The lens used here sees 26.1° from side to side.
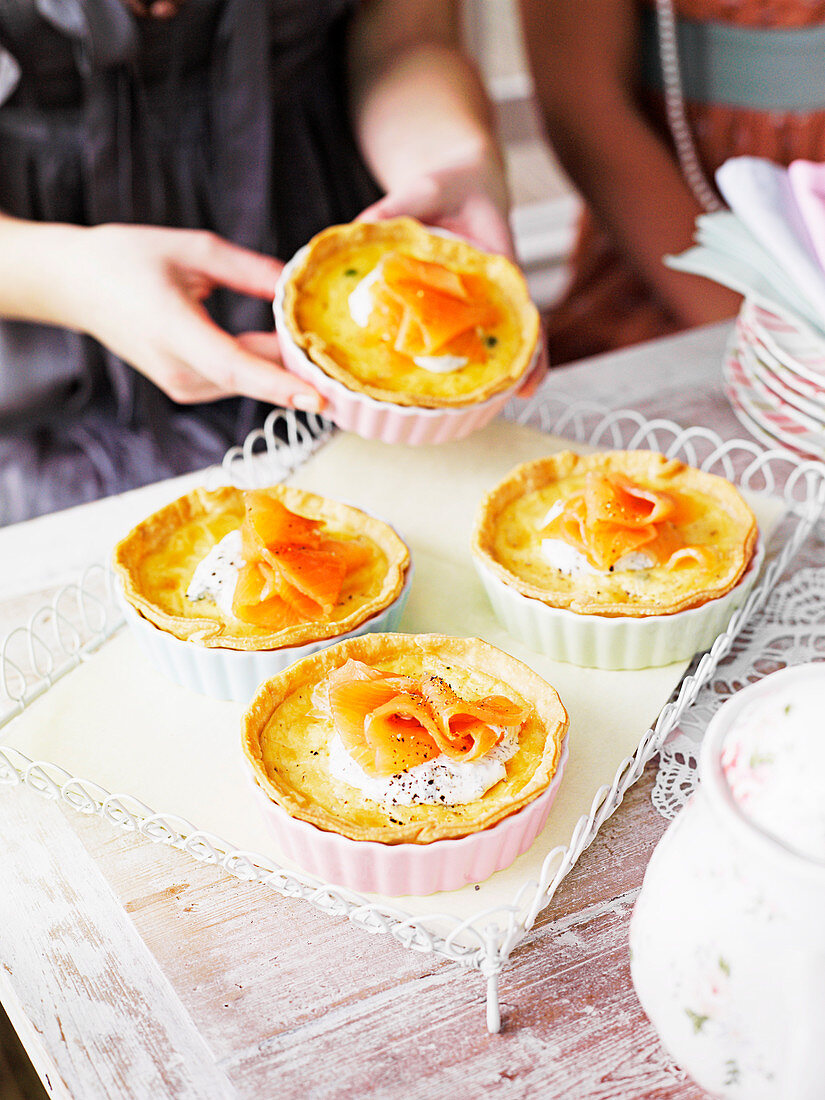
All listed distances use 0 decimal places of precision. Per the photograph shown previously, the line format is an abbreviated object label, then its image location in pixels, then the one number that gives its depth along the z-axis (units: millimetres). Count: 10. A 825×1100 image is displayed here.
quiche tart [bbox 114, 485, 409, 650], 715
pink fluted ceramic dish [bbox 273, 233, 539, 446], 800
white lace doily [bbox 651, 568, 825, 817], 684
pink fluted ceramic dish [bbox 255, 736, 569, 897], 621
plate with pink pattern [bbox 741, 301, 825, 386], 824
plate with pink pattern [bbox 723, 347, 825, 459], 853
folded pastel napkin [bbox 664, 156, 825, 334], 831
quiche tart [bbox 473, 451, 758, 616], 735
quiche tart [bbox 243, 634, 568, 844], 635
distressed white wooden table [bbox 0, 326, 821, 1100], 596
